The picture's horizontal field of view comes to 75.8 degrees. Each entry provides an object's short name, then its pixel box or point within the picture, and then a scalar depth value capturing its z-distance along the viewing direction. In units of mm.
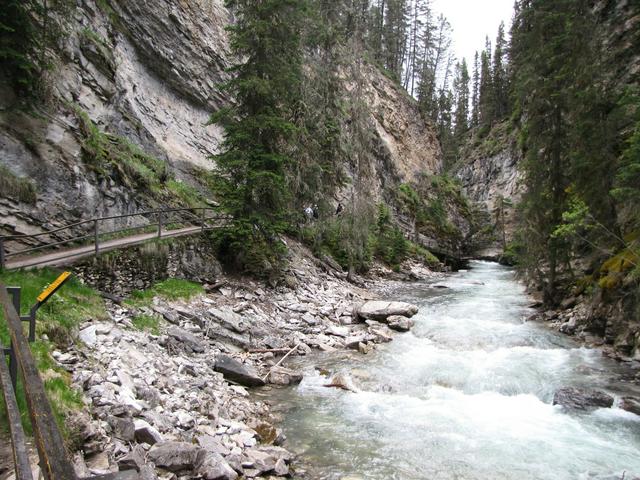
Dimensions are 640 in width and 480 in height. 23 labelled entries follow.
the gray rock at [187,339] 10141
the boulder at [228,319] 12258
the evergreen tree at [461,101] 76562
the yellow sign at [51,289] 4234
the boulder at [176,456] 5410
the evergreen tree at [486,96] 65312
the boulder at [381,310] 16683
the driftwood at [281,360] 10134
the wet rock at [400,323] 15727
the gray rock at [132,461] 4879
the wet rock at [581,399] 9242
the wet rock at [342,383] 10016
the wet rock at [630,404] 8906
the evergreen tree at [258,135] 15344
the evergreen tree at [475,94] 77125
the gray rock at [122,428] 5504
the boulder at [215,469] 5480
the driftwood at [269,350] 11602
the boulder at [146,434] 5688
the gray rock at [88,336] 7520
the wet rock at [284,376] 10078
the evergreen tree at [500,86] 63750
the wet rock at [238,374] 9641
